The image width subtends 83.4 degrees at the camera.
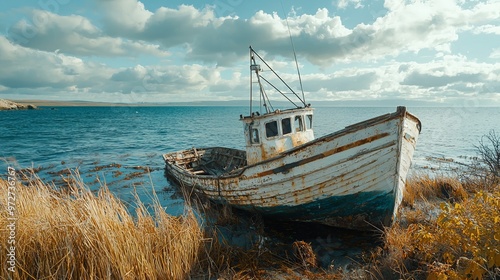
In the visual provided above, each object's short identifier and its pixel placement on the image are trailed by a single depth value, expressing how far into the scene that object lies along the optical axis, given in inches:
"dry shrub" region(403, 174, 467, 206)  349.7
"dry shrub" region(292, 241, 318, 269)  210.9
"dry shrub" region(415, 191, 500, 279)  116.6
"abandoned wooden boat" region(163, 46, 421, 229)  243.9
